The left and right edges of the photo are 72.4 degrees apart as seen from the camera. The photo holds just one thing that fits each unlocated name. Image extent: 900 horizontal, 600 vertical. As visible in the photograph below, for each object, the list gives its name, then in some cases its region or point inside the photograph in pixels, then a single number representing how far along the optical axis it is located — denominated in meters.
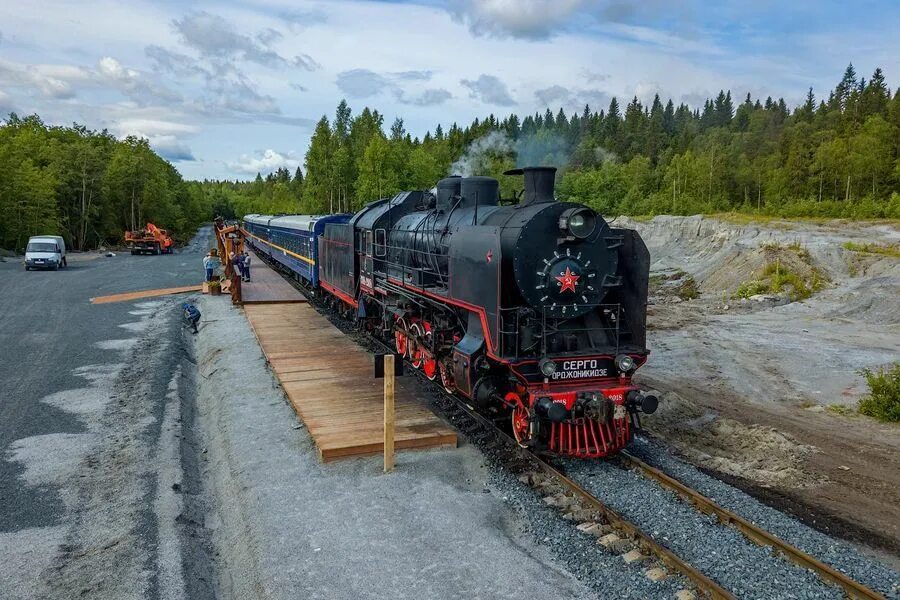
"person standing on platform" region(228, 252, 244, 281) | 20.50
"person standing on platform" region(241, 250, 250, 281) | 23.22
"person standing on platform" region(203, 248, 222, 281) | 24.23
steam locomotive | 7.21
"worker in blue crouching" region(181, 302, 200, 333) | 17.16
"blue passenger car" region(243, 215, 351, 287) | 19.73
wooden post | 7.14
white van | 29.89
